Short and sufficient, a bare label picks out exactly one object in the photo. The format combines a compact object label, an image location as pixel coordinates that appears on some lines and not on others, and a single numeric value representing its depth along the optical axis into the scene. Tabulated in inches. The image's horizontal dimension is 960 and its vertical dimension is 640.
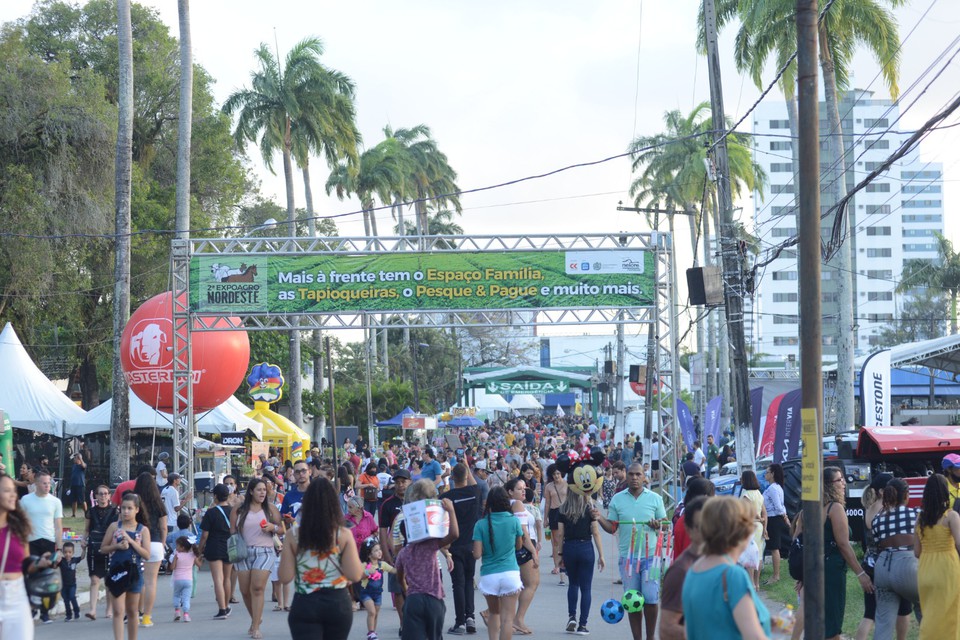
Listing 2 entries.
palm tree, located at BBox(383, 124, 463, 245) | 2829.7
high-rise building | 4922.7
